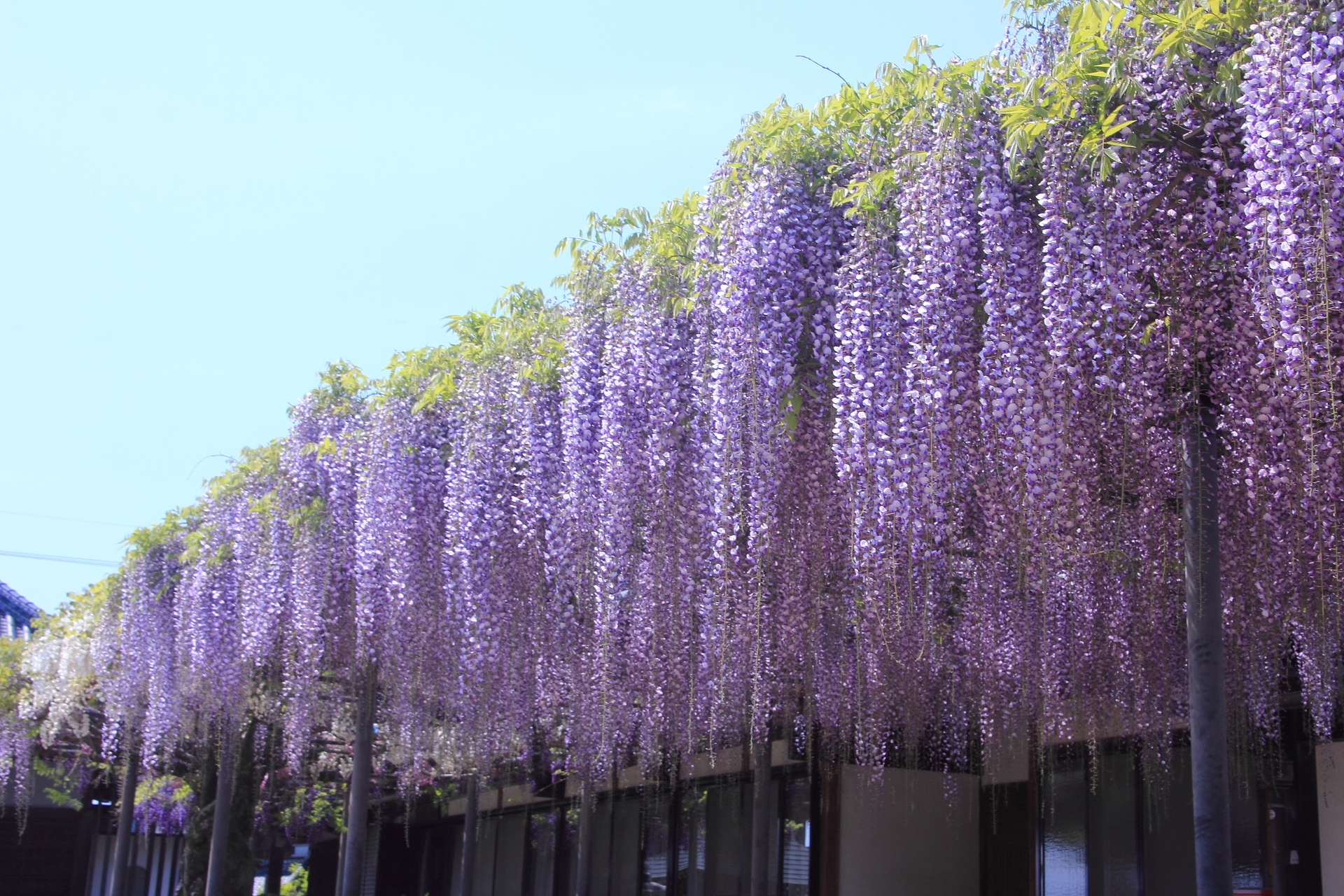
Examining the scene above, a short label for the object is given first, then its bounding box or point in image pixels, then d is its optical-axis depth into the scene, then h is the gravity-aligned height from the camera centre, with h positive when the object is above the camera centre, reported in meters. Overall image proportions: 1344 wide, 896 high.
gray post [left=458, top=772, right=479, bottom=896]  12.52 -0.61
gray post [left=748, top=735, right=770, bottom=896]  9.57 -0.27
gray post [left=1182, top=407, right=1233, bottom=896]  4.18 +0.50
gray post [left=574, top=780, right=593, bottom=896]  11.13 -0.71
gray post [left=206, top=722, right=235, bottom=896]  11.66 -0.43
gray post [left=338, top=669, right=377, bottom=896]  9.32 -0.18
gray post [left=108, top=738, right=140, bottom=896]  15.09 -0.74
